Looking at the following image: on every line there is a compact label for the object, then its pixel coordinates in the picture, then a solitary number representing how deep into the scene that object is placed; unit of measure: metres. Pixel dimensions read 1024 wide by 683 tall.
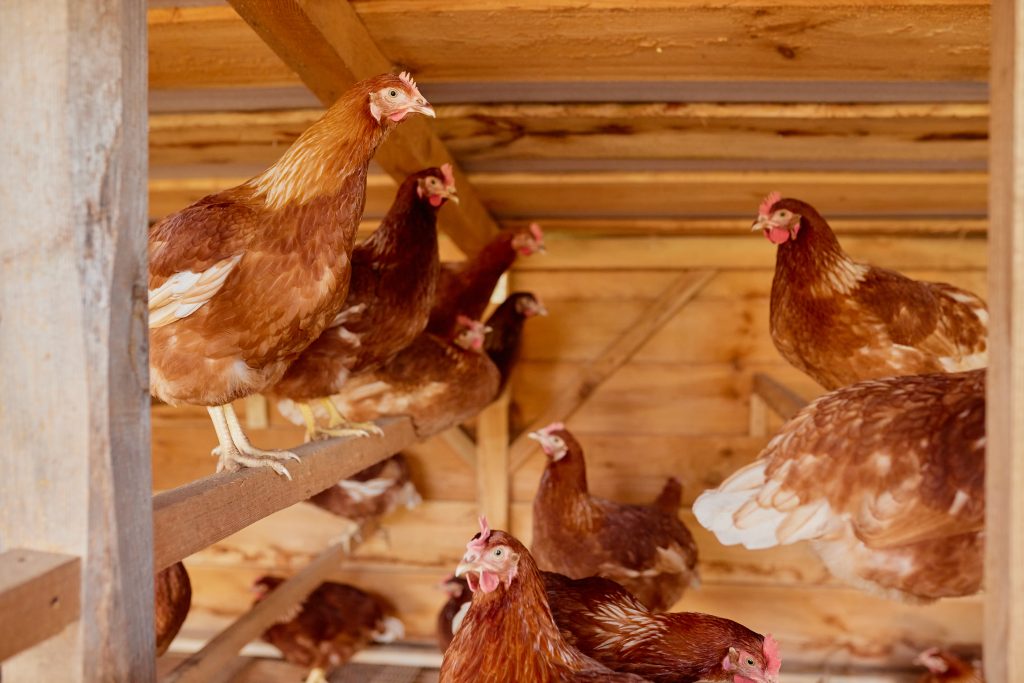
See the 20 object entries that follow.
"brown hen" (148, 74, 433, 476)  1.10
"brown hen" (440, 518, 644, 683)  1.10
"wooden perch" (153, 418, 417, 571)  0.80
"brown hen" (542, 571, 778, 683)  1.35
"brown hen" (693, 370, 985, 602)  1.19
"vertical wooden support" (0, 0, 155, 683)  0.63
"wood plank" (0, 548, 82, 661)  0.57
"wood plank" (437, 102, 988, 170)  1.77
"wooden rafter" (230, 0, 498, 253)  1.14
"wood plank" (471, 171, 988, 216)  2.23
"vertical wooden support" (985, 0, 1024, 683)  0.75
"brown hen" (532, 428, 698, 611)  2.13
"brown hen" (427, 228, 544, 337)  2.36
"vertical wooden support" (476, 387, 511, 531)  2.94
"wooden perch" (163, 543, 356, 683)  1.99
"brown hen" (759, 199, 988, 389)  1.80
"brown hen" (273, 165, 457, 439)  1.63
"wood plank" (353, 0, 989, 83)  1.35
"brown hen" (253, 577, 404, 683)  2.89
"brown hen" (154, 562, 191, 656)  1.93
